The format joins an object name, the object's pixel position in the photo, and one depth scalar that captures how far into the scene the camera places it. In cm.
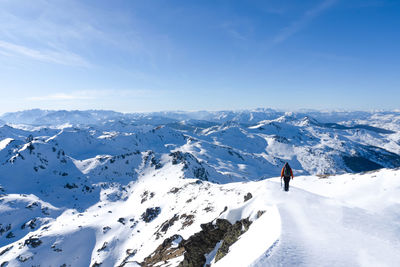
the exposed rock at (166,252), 3481
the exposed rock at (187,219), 5155
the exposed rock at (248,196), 2806
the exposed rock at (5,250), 7144
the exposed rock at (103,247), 7320
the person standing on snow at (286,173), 2291
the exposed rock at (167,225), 6132
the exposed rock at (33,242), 7062
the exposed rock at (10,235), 8832
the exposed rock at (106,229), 8221
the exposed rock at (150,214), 8500
